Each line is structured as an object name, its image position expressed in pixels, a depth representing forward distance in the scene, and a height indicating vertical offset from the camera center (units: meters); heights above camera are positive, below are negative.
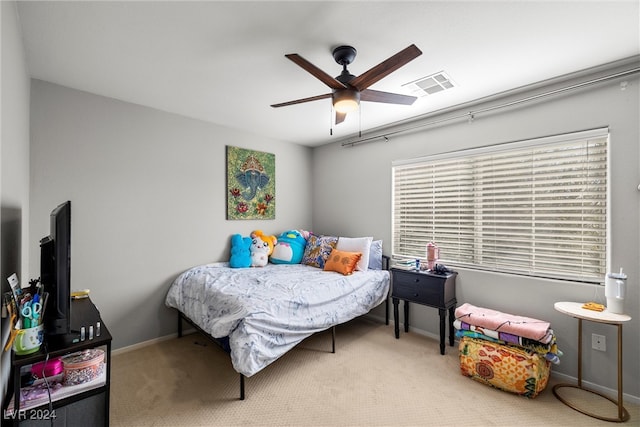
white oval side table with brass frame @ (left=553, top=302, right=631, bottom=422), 1.87 -0.68
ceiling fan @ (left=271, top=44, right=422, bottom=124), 1.62 +0.84
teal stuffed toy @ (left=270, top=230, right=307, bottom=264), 3.73 -0.46
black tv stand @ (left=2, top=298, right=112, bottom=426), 1.22 -0.86
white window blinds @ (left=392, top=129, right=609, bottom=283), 2.28 +0.08
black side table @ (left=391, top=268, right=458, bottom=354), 2.77 -0.77
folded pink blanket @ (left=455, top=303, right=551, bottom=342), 2.12 -0.85
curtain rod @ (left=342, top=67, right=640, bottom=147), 2.08 +1.00
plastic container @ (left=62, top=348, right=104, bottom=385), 1.41 -0.77
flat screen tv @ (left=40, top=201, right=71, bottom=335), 1.36 -0.32
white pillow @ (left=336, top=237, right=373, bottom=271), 3.37 -0.40
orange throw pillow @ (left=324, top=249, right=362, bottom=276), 3.20 -0.54
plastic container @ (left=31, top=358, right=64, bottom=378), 1.38 -0.75
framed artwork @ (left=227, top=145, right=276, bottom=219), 3.59 +0.38
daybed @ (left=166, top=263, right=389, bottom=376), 2.05 -0.77
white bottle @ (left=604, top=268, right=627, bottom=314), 1.93 -0.51
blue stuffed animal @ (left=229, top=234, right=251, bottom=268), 3.41 -0.47
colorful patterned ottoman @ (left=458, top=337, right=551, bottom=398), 2.08 -1.14
